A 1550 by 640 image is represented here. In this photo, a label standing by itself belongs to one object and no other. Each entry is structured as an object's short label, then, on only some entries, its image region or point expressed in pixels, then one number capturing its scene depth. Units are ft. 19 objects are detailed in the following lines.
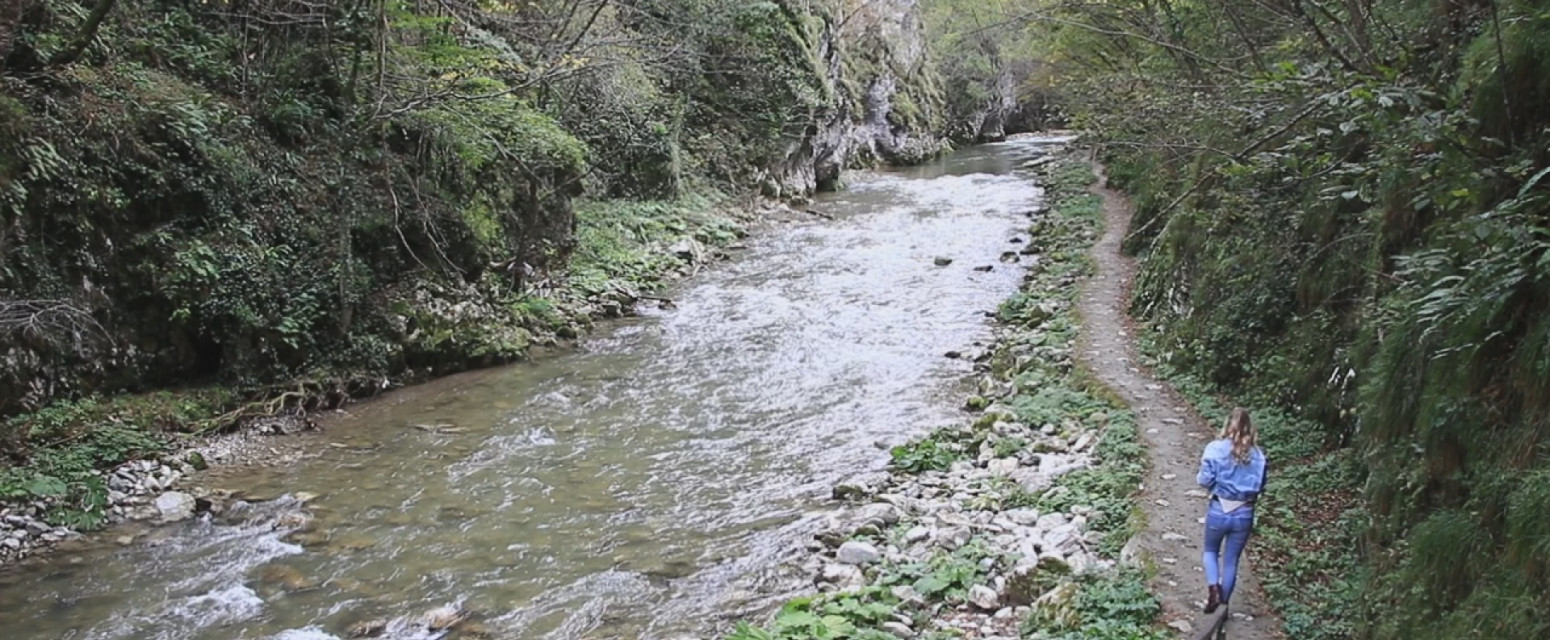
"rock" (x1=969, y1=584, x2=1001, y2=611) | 22.57
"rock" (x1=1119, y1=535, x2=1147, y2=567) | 22.34
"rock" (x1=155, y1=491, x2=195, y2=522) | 29.63
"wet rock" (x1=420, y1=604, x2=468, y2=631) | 23.66
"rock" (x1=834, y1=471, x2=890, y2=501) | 31.58
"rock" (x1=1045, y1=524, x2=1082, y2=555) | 24.18
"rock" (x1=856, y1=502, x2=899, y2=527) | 28.84
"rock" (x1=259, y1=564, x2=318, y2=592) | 25.59
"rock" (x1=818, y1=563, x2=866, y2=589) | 24.81
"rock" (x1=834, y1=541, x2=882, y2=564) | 26.05
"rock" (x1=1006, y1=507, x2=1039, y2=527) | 26.92
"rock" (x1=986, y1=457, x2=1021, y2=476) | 31.81
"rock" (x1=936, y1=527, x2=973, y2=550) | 26.20
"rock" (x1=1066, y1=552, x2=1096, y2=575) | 22.53
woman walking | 20.27
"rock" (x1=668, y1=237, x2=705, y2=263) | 70.28
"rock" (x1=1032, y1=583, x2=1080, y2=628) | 20.07
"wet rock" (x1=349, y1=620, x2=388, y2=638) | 23.16
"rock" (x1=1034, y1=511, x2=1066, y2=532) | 26.16
